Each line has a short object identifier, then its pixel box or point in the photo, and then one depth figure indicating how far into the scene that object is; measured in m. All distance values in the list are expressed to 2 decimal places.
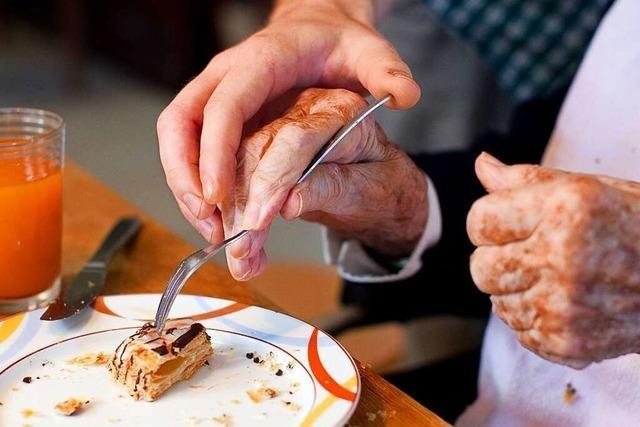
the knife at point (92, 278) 0.81
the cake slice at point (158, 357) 0.69
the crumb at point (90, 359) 0.74
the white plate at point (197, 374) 0.67
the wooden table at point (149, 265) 0.72
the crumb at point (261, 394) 0.70
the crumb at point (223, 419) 0.67
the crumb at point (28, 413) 0.67
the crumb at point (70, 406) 0.67
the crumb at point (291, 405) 0.68
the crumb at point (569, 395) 0.90
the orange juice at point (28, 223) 0.88
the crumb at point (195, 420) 0.66
